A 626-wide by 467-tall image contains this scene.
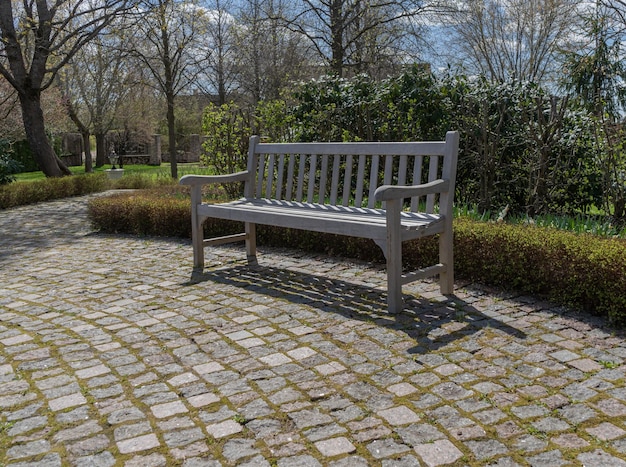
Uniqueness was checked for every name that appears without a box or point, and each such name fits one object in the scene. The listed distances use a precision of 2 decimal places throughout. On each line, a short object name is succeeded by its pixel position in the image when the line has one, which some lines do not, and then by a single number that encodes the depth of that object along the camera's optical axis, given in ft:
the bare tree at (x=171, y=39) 45.96
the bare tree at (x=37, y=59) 44.05
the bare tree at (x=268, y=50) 57.41
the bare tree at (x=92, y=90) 82.43
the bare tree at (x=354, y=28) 53.52
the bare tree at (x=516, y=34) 64.69
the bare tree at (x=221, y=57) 73.20
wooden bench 13.76
